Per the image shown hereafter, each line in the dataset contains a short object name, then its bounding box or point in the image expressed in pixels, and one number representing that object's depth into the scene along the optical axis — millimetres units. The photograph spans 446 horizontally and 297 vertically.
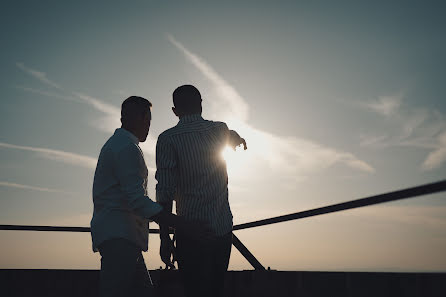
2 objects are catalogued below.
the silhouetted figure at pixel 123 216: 2461
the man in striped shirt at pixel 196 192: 2799
